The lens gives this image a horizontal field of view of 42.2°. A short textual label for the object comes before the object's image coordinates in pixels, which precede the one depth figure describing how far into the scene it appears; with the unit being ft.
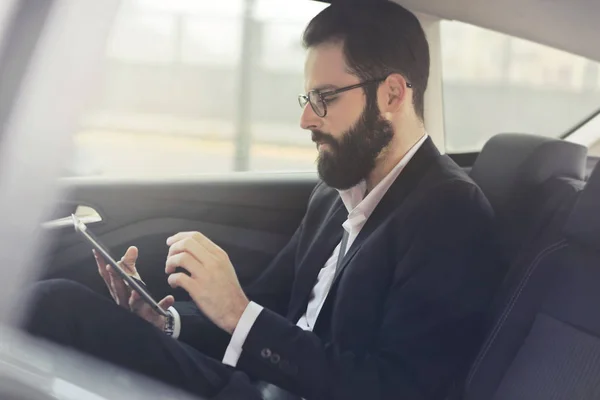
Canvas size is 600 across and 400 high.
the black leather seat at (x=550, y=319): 4.37
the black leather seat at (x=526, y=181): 5.24
